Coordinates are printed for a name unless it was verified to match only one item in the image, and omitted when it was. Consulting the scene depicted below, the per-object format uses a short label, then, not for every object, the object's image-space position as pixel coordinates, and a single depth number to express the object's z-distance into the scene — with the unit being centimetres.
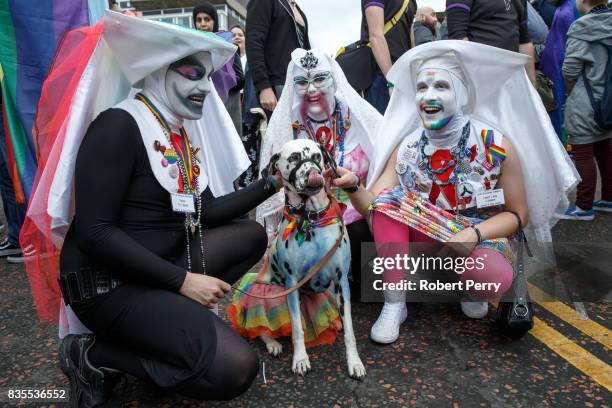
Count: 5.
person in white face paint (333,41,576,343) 270
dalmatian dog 231
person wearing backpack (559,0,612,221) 456
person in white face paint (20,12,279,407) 195
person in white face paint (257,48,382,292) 332
